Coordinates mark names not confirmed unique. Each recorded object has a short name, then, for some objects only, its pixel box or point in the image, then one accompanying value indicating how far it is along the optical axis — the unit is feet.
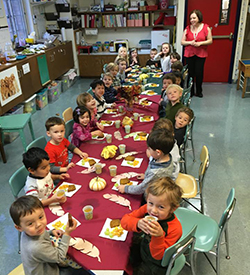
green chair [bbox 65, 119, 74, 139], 10.87
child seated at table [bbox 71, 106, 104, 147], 9.80
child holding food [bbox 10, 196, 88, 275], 5.12
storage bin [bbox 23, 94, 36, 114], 18.35
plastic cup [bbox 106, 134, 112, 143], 9.51
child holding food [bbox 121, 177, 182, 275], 5.18
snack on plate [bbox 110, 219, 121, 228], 5.95
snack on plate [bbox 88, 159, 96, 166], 8.24
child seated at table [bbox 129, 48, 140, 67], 21.62
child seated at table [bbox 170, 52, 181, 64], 19.05
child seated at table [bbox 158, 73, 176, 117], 13.50
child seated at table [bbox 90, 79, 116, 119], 12.53
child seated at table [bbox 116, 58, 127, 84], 17.25
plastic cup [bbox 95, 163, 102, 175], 7.72
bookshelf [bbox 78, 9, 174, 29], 25.12
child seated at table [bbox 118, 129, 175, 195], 6.78
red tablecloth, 5.23
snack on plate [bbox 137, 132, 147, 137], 9.93
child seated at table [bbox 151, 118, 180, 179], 8.00
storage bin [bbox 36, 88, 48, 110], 19.89
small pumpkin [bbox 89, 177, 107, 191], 7.08
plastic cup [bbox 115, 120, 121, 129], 10.68
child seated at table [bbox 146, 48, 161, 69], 21.02
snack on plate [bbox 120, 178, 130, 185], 7.23
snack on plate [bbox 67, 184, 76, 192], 7.13
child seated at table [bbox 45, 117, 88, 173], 8.70
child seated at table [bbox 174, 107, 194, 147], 10.34
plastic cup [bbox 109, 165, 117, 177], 7.64
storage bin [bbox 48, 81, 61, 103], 21.31
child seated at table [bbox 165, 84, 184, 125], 11.64
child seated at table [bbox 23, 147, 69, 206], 6.98
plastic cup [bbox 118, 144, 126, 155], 8.75
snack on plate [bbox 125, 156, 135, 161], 8.35
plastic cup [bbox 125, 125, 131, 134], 10.23
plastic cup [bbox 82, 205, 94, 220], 6.12
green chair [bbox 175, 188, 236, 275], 6.37
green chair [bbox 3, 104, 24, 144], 15.68
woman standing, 19.74
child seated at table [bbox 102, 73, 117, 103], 14.38
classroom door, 22.18
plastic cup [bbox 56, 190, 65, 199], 6.71
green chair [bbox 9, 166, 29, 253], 7.52
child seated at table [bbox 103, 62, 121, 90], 15.89
